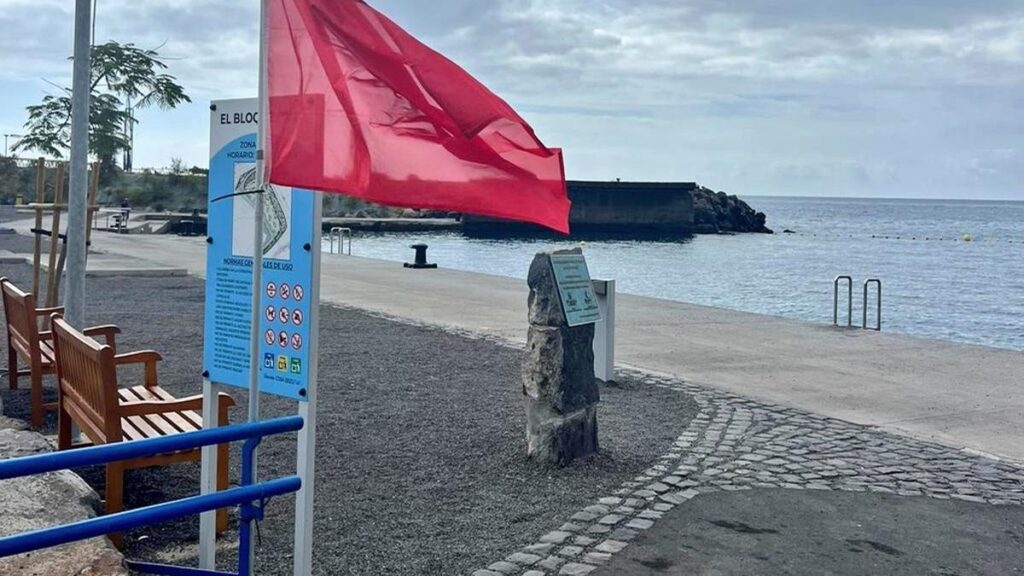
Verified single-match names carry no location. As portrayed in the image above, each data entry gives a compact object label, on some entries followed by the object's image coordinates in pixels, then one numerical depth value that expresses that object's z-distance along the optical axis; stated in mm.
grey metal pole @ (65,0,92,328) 7539
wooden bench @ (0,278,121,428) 7785
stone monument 7051
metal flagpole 4227
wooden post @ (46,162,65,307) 9922
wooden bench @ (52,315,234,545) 5340
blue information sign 4691
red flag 4090
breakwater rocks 113938
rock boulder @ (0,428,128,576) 4508
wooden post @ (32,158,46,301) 10416
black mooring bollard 26625
